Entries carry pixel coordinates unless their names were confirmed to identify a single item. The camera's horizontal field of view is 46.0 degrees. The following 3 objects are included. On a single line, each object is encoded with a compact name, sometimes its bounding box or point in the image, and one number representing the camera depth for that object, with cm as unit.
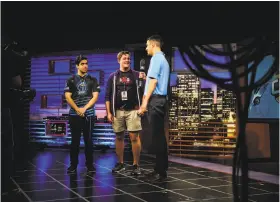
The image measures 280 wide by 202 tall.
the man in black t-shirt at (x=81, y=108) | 446
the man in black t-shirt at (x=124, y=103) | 439
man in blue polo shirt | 377
